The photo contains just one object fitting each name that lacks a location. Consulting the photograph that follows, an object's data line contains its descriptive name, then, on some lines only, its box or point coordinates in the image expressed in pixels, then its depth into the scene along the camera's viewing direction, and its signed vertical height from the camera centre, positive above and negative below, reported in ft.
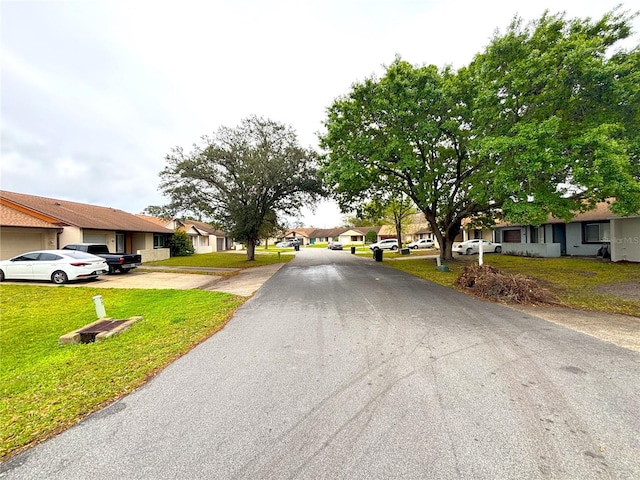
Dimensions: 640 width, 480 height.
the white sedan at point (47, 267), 40.27 -3.21
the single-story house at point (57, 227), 50.57 +3.34
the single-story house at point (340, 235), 264.11 +7.13
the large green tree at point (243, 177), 67.56 +15.70
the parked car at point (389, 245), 123.24 -1.54
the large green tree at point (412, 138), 39.78 +15.97
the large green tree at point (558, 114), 27.86 +14.67
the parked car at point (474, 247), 84.33 -1.94
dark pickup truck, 48.56 -2.37
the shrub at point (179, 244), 99.60 -0.41
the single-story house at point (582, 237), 52.18 +0.68
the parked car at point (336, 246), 145.18 -2.14
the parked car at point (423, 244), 123.81 -1.26
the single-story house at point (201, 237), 110.58 +2.39
